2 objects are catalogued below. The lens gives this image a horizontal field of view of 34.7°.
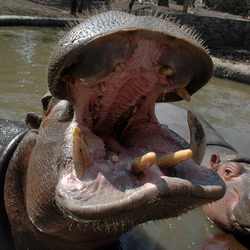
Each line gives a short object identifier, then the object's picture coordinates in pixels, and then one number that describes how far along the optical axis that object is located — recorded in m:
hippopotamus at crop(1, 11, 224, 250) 1.23
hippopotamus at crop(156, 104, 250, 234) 2.45
